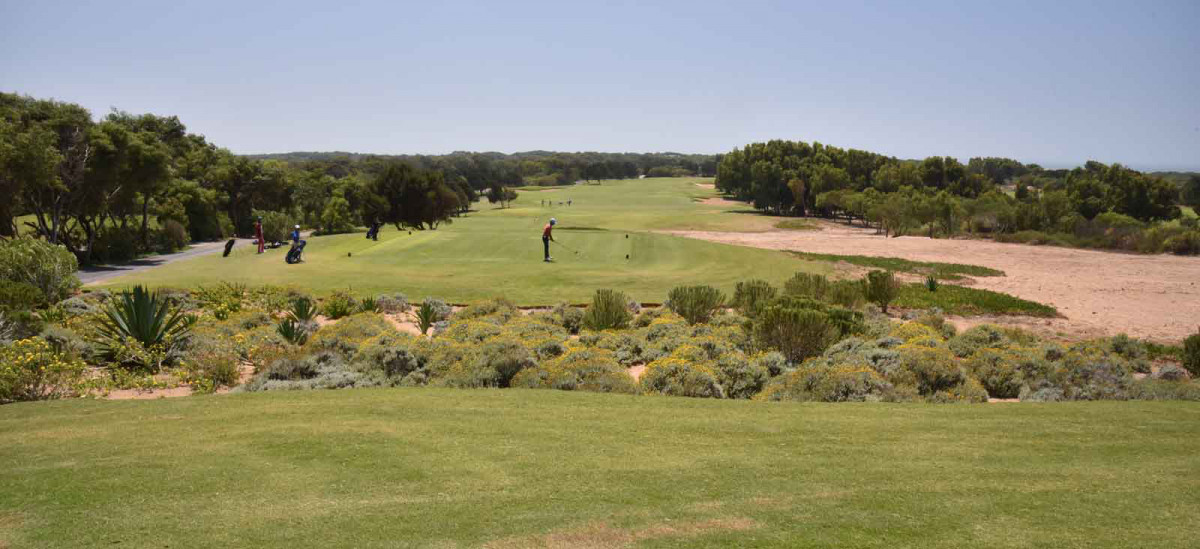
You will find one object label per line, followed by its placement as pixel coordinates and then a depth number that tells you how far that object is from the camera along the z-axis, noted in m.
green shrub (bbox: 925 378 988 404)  10.56
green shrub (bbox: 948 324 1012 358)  14.29
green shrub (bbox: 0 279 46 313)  14.67
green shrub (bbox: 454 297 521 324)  18.28
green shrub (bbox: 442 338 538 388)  10.90
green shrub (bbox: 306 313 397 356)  13.66
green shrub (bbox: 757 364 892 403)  10.14
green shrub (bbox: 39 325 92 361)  12.32
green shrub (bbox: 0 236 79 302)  18.42
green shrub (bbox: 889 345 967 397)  11.21
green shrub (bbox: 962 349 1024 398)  11.69
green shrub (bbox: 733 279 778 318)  18.75
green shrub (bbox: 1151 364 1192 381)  13.57
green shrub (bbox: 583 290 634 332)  17.41
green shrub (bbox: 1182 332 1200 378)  15.09
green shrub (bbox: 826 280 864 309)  21.27
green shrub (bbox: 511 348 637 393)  10.54
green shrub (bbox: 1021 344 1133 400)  10.94
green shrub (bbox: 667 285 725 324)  18.27
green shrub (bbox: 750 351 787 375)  12.76
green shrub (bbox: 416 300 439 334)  17.06
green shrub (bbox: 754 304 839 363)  14.27
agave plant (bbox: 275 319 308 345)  14.47
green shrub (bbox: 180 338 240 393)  11.32
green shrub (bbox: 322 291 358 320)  19.00
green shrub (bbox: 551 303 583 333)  17.98
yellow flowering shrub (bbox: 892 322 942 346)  14.94
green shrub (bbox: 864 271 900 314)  22.44
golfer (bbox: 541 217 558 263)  27.43
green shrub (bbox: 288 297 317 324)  16.91
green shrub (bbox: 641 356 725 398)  10.59
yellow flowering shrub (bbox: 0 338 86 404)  9.27
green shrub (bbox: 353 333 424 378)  12.16
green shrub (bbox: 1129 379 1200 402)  10.44
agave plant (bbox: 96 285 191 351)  13.21
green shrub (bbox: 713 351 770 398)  11.12
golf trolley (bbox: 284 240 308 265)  26.61
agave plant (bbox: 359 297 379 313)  18.88
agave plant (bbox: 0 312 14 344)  12.06
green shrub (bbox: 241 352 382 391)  10.80
